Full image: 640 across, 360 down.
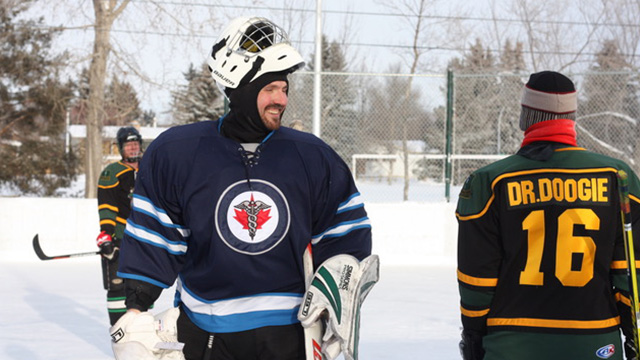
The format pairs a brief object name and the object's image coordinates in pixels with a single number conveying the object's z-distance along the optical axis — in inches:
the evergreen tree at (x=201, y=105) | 972.6
